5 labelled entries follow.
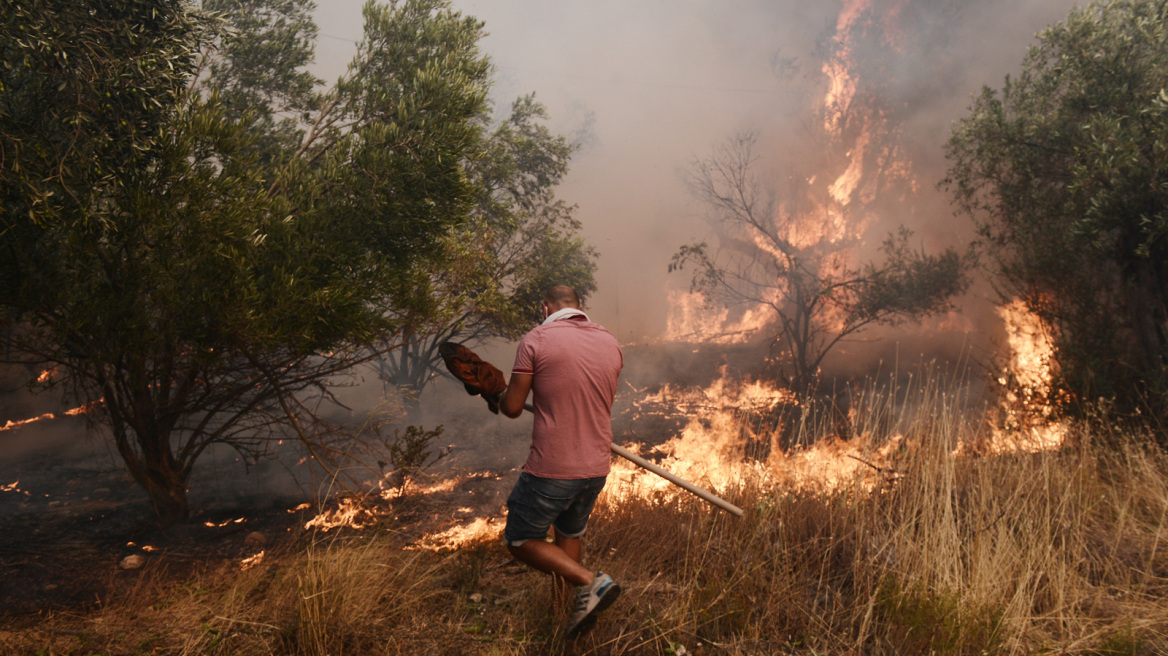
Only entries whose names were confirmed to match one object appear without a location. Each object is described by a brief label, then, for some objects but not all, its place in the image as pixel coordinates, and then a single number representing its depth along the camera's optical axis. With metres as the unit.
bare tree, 14.88
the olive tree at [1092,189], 7.50
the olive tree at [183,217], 4.22
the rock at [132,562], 5.09
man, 2.79
